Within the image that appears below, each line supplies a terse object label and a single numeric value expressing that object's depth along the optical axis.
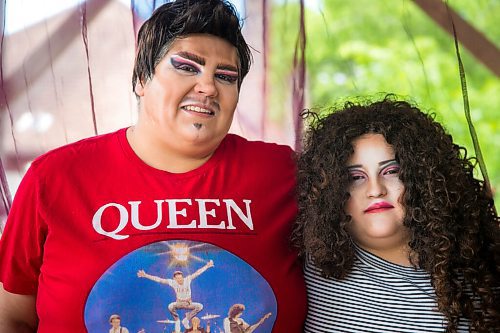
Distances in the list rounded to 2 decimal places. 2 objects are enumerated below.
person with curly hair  1.64
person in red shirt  1.59
